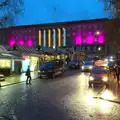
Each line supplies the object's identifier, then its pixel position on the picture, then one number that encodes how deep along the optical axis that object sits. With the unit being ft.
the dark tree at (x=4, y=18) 41.62
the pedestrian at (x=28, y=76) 43.98
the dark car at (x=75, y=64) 89.50
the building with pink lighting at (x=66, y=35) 183.79
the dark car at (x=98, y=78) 39.67
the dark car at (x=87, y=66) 75.67
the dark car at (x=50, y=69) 54.95
